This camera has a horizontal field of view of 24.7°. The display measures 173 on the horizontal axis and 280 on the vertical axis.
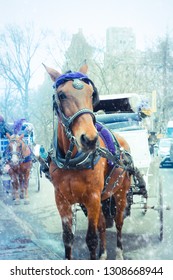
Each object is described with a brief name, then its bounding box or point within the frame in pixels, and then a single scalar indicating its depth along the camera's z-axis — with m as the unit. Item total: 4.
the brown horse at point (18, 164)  8.65
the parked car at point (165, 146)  15.38
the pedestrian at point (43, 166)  4.50
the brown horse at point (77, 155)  3.46
